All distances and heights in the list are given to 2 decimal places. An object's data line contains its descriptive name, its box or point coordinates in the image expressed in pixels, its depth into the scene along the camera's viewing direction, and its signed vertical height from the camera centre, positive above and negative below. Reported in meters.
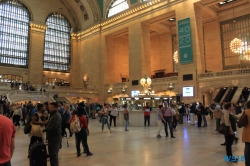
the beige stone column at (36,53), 28.16 +5.89
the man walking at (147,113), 10.99 -0.90
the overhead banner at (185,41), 19.53 +5.04
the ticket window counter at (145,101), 13.09 -0.34
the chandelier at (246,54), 21.48 +4.11
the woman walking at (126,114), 9.98 -0.87
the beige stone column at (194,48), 18.94 +4.32
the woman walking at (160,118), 7.52 -0.81
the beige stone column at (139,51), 23.28 +4.98
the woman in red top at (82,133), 4.96 -0.86
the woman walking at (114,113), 11.18 -0.89
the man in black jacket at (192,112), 11.39 -0.90
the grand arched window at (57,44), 30.83 +7.78
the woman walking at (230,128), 4.34 -0.68
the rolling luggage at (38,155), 3.12 -0.86
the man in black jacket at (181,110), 12.41 -0.85
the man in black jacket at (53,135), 3.65 -0.68
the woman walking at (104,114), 9.23 -0.82
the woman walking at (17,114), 10.94 -0.89
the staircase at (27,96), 19.49 +0.06
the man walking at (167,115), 7.45 -0.68
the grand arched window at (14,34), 27.05 +8.21
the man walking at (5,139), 1.92 -0.38
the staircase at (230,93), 15.73 +0.15
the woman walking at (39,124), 4.16 -0.59
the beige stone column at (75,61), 32.38 +5.39
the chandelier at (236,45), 18.45 +4.30
